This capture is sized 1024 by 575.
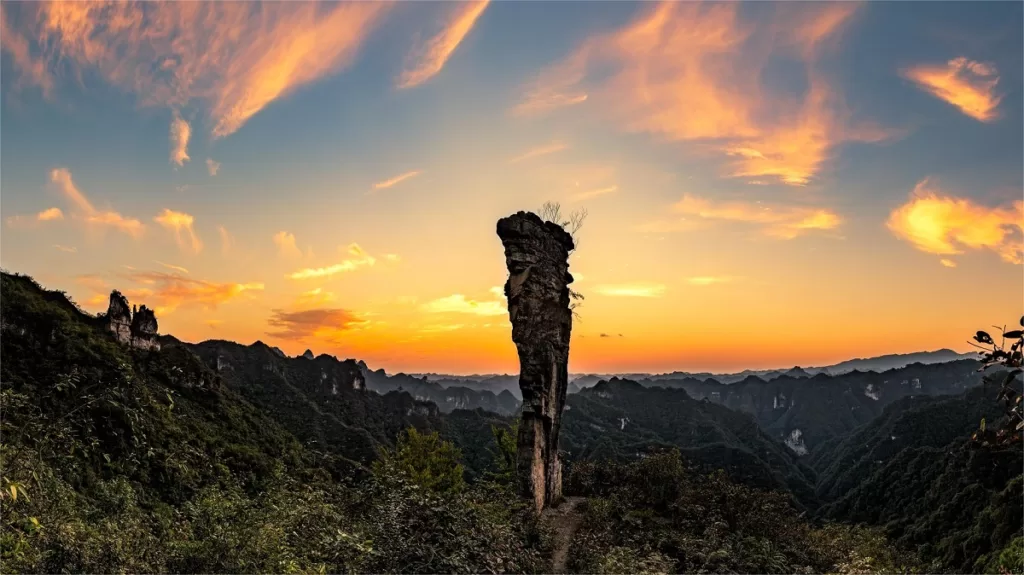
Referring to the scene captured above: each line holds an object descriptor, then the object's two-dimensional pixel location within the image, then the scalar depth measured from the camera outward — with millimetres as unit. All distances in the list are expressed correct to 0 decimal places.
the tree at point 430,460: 38262
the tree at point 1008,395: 3471
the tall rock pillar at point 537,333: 26234
